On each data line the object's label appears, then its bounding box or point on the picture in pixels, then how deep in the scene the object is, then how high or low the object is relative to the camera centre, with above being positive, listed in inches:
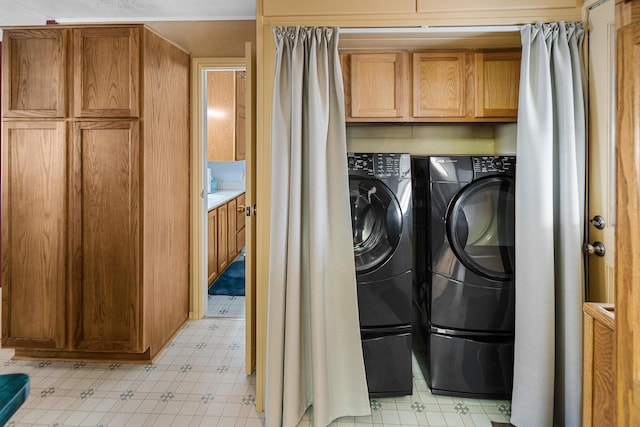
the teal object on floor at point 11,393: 36.5 -17.9
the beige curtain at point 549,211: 71.4 +0.2
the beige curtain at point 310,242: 74.3 -5.8
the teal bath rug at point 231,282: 161.2 -31.5
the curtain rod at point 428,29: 77.2 +37.0
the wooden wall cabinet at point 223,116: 178.4 +44.9
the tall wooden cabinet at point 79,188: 95.5 +5.9
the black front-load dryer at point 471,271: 83.0 -12.8
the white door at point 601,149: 68.8 +11.7
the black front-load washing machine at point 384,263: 83.5 -11.1
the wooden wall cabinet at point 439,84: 89.0 +29.7
